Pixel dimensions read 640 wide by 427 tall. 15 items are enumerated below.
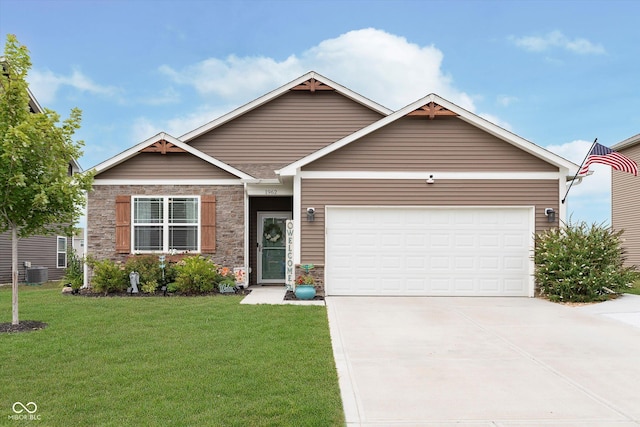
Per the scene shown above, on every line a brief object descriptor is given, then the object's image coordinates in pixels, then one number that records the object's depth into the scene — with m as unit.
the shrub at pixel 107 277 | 11.86
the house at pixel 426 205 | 11.70
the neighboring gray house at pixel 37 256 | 18.11
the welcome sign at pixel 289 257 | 12.28
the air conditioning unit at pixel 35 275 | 19.45
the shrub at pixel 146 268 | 12.07
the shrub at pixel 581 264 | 10.73
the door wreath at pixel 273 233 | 14.29
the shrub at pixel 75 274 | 12.80
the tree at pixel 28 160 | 7.82
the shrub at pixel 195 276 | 11.66
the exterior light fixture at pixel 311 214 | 11.66
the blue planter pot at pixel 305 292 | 10.95
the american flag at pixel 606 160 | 11.63
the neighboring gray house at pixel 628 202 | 20.16
